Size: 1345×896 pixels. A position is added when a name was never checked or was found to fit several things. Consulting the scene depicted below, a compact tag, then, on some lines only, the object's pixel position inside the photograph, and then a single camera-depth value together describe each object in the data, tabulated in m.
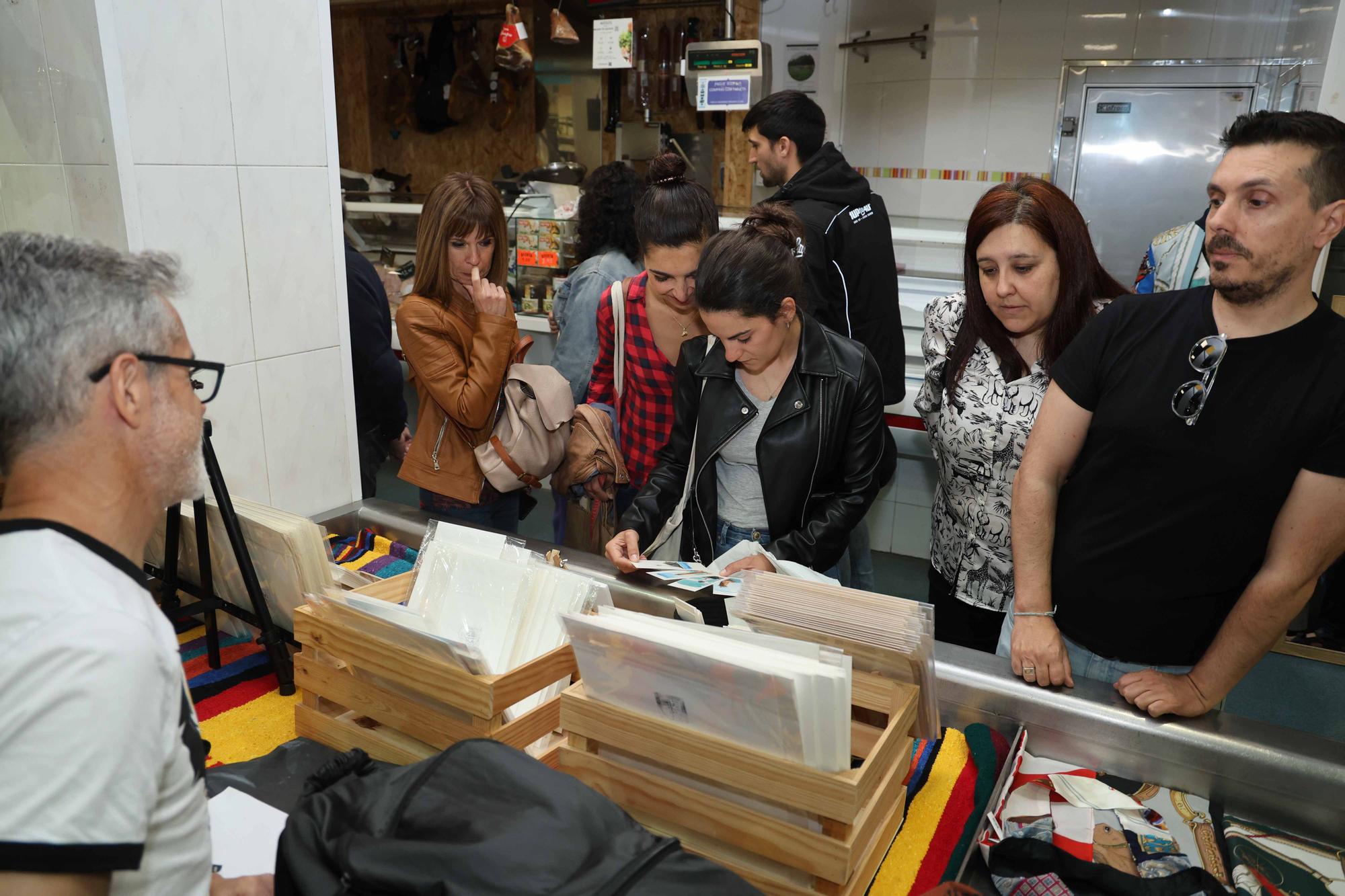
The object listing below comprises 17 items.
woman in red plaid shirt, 2.49
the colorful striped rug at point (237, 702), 1.57
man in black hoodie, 3.23
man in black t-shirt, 1.42
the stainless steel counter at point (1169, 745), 1.29
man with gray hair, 0.80
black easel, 1.74
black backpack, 0.90
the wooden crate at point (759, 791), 1.06
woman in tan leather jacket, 2.54
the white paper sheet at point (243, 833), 1.24
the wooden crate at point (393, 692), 1.32
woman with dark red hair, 2.00
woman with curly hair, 3.18
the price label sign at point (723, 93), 5.02
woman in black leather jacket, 2.05
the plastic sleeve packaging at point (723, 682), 1.02
